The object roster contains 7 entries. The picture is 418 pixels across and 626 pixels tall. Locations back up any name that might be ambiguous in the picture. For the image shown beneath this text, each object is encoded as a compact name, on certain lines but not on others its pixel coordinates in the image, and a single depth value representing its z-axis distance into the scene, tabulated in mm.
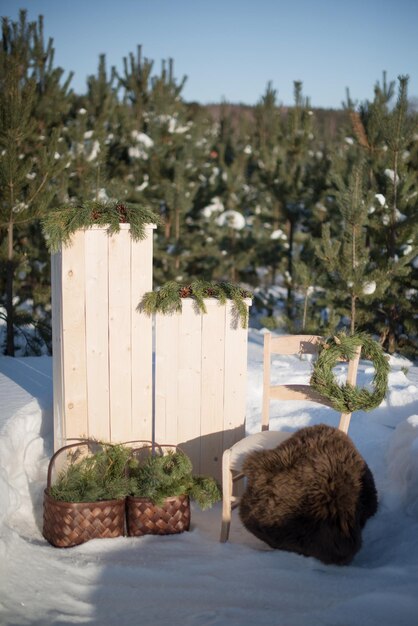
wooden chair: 4121
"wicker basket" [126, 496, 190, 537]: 4125
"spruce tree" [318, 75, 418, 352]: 8656
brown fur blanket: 3652
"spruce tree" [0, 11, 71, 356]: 7836
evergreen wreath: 4184
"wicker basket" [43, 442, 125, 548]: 3963
